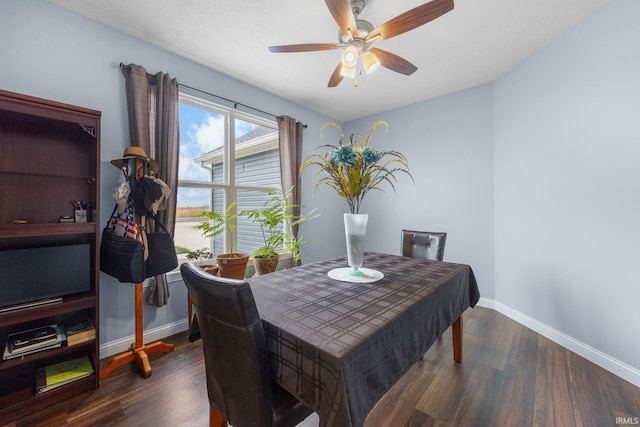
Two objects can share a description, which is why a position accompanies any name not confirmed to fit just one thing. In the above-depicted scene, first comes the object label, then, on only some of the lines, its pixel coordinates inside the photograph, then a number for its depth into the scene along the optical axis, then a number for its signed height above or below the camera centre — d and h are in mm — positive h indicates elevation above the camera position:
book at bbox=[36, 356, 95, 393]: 1568 -1041
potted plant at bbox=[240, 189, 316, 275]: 2850 -223
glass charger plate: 1539 -399
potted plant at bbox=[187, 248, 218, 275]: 2471 -464
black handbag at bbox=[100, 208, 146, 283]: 1740 -313
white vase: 1497 -140
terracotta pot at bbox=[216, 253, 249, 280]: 2440 -513
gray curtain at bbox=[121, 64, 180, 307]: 2100 +767
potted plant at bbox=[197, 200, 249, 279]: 2449 -200
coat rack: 1846 -910
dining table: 806 -447
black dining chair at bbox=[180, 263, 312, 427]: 858 -515
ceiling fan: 1377 +1122
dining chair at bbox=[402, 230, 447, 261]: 2306 -307
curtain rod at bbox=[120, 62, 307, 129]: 2229 +1261
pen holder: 1782 -7
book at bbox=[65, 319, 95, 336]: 1690 -773
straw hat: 1863 +425
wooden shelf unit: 1494 +96
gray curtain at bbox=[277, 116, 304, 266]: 3381 +795
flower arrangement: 1420 +262
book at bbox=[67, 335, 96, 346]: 1650 -837
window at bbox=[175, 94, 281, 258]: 2617 +542
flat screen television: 1642 -410
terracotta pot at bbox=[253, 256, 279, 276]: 2801 -573
